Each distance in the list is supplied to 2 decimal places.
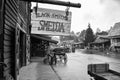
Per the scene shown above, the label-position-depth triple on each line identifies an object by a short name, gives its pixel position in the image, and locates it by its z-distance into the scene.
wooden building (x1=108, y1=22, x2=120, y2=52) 42.04
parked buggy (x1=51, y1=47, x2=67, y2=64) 17.22
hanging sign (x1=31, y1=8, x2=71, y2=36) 4.86
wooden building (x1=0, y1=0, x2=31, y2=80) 4.99
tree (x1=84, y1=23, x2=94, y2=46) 72.12
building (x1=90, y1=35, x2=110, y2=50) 54.13
